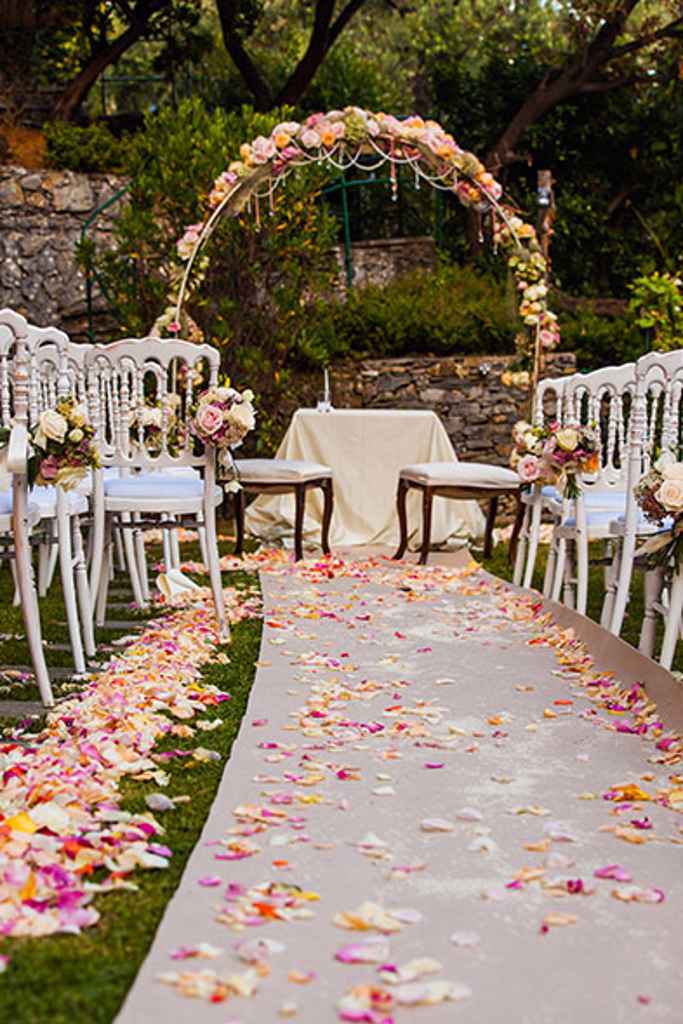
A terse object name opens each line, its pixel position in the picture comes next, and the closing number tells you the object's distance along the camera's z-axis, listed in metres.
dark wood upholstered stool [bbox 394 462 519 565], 7.30
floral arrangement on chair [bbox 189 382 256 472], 4.89
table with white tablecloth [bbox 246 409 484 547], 8.00
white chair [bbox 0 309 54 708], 3.85
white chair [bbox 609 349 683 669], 4.34
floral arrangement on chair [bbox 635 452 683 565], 3.78
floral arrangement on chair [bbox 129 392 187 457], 5.14
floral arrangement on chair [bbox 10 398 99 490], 4.01
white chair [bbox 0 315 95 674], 4.42
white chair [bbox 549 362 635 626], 5.24
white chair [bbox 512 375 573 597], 5.74
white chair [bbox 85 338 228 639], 5.00
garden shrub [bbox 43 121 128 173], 11.31
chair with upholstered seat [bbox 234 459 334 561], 7.25
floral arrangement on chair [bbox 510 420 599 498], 5.25
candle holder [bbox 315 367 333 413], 8.02
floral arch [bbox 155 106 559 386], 7.86
